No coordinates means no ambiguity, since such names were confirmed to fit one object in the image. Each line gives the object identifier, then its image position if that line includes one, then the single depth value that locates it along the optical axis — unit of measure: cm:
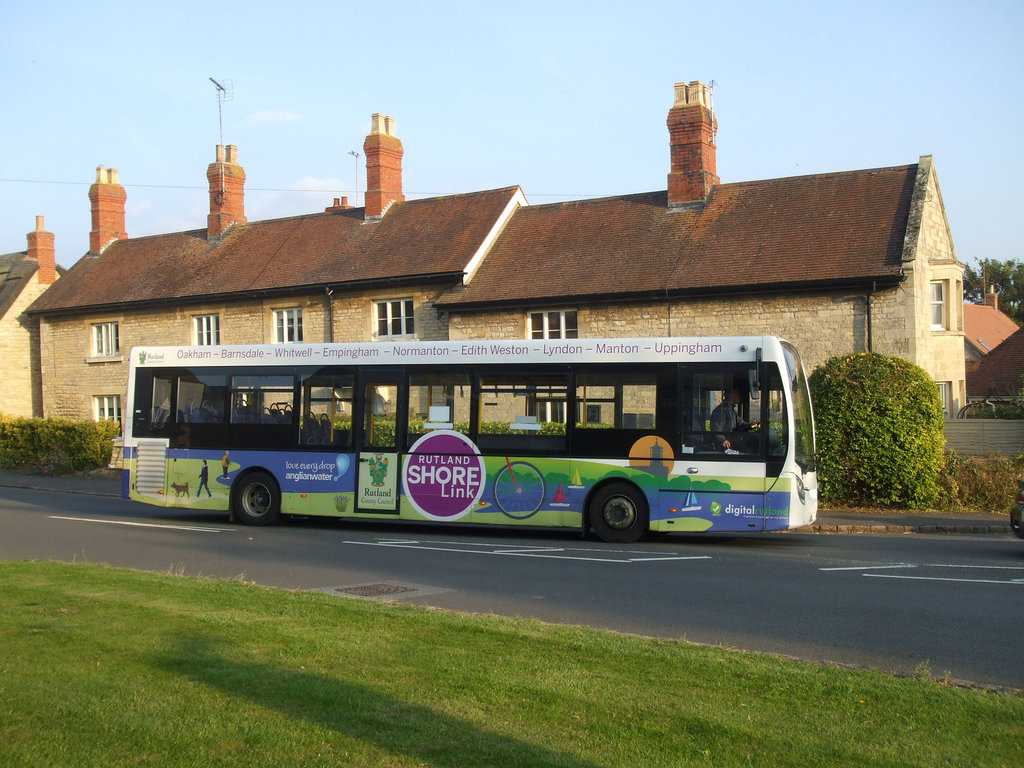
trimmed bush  1877
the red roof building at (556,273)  2248
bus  1415
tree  7325
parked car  1333
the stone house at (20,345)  3788
